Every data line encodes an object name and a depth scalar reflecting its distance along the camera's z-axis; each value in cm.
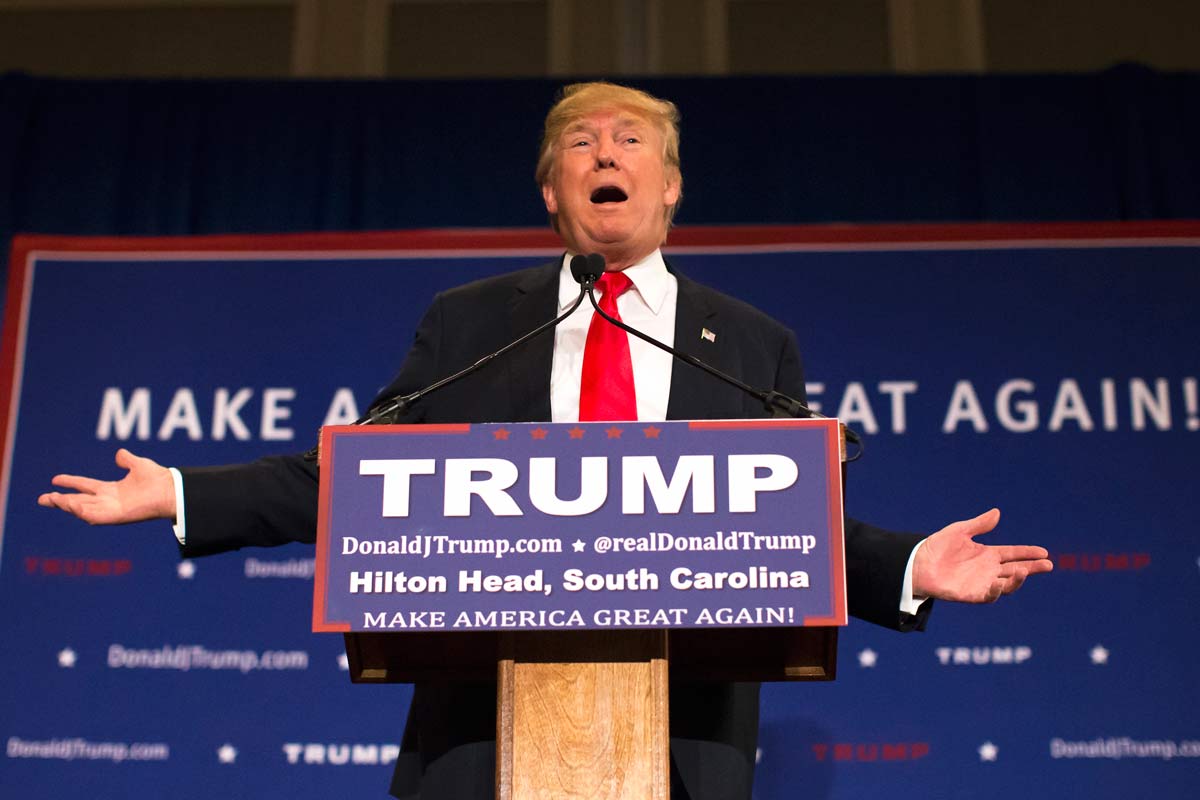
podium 482
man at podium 510
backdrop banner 690
